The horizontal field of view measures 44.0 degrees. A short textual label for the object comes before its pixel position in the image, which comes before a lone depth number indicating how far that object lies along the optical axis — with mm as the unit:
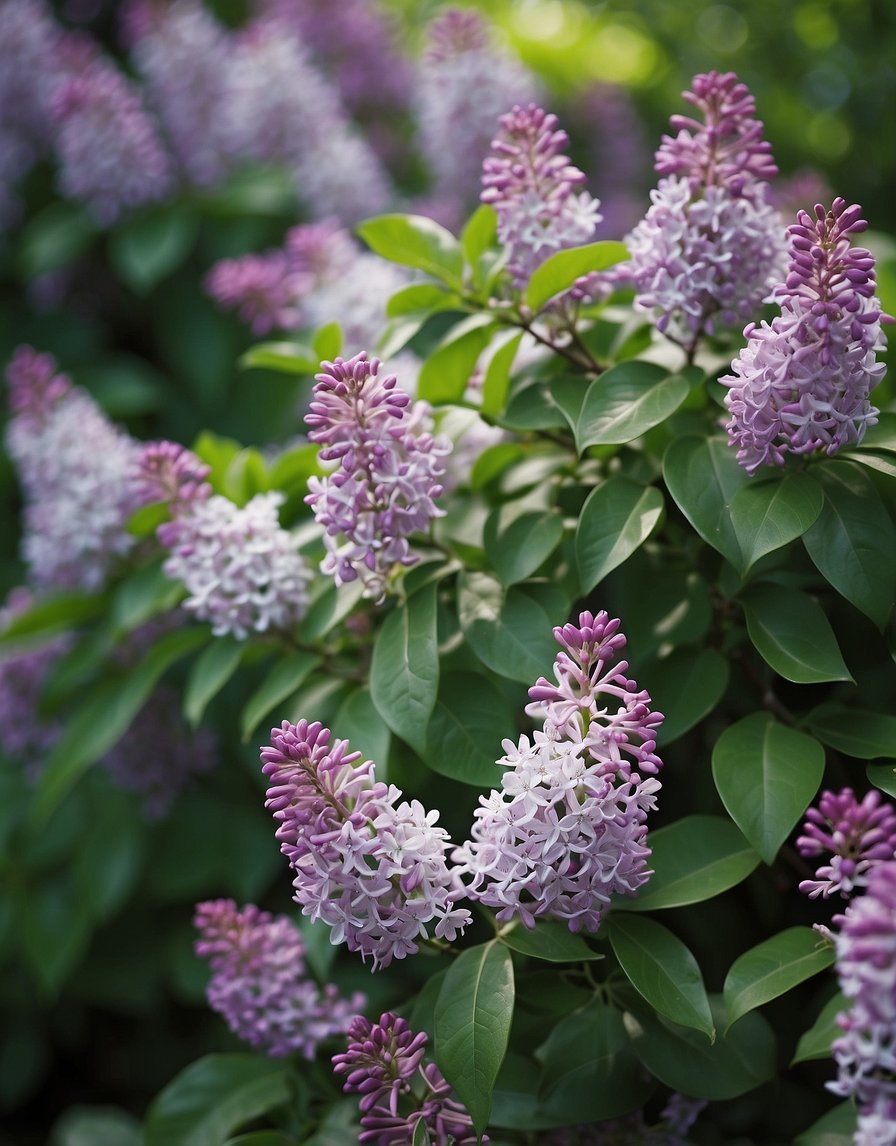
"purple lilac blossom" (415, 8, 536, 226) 2178
